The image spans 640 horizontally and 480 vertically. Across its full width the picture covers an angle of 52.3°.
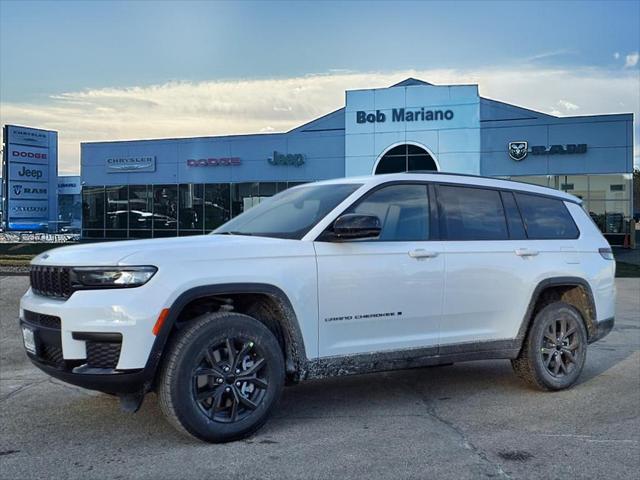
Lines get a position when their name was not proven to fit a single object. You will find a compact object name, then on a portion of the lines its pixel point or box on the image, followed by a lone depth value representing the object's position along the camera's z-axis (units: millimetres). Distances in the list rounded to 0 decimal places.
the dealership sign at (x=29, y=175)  36812
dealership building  30734
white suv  4156
